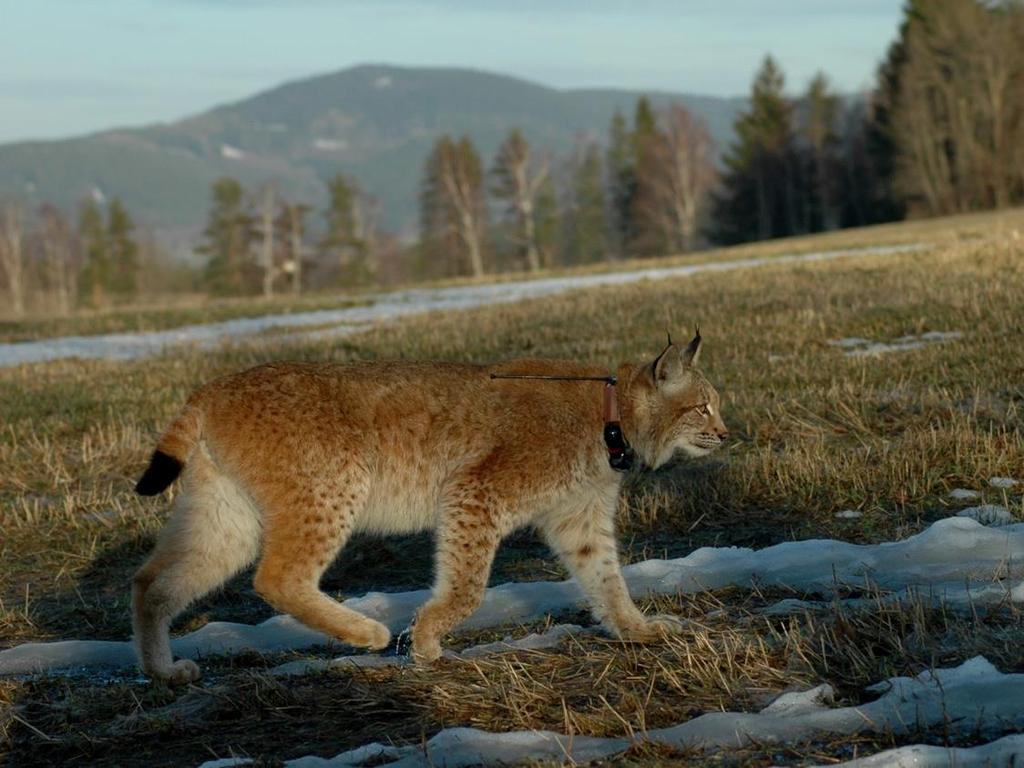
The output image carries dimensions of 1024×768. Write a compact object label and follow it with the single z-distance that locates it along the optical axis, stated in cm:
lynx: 533
